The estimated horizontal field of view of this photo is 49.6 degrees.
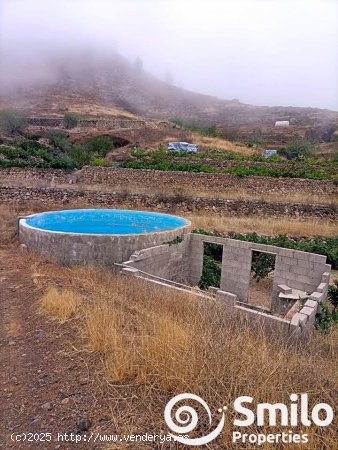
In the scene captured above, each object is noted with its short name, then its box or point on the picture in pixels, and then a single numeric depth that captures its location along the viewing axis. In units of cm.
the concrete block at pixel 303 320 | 568
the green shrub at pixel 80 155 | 2398
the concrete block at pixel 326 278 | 809
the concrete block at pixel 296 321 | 549
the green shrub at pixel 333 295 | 884
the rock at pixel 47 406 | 302
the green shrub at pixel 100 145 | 2896
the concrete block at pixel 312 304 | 664
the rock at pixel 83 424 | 275
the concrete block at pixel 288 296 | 772
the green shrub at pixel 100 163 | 2216
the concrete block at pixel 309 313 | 618
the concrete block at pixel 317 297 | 713
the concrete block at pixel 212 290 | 770
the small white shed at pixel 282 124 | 5253
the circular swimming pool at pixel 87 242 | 872
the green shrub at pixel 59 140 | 2868
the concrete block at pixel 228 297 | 647
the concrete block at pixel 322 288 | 758
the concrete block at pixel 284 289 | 807
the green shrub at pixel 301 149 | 3251
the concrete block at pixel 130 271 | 771
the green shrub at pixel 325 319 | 664
